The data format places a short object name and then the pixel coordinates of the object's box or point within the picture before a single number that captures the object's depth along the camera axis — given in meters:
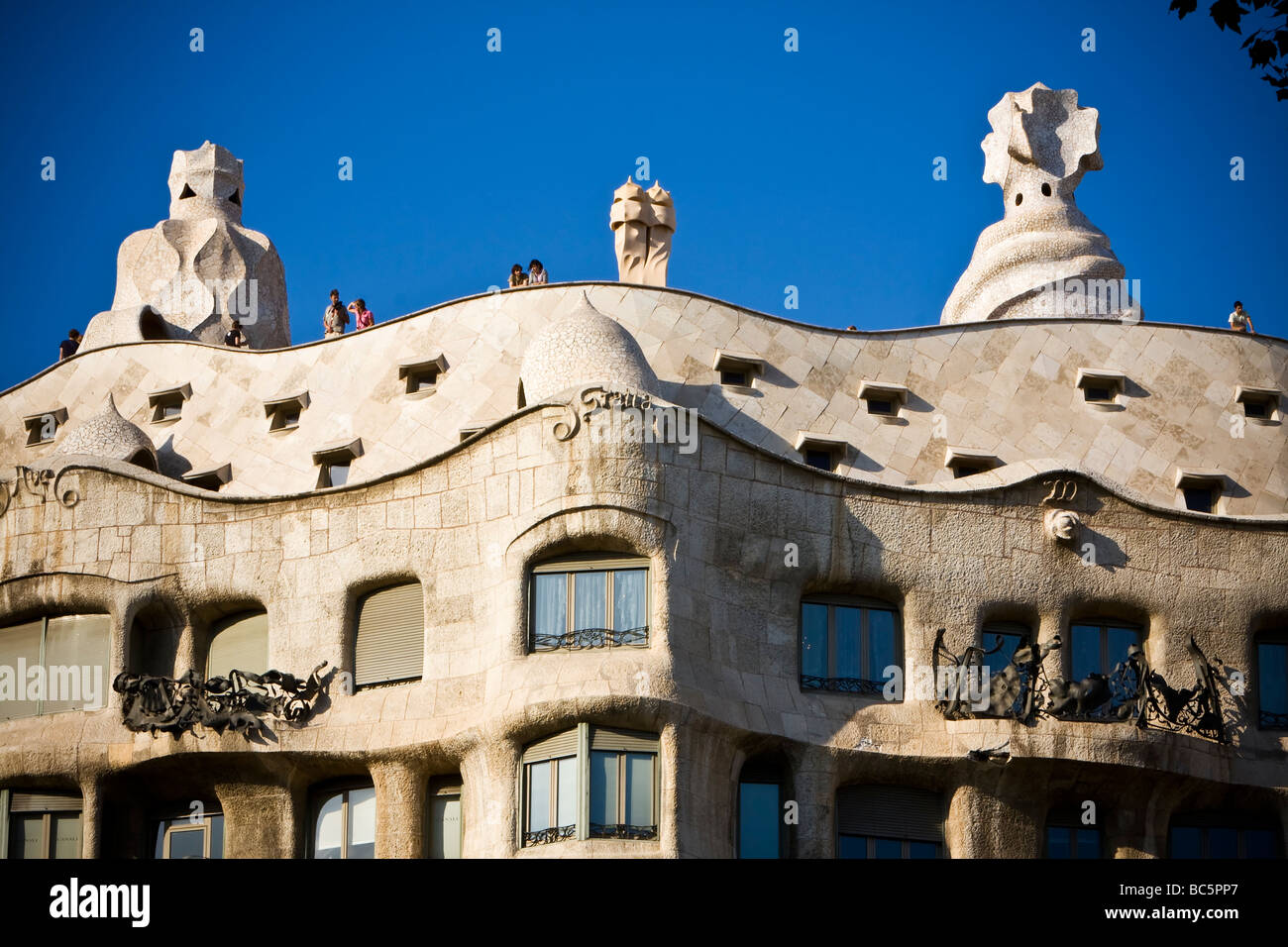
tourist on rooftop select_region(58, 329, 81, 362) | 44.25
